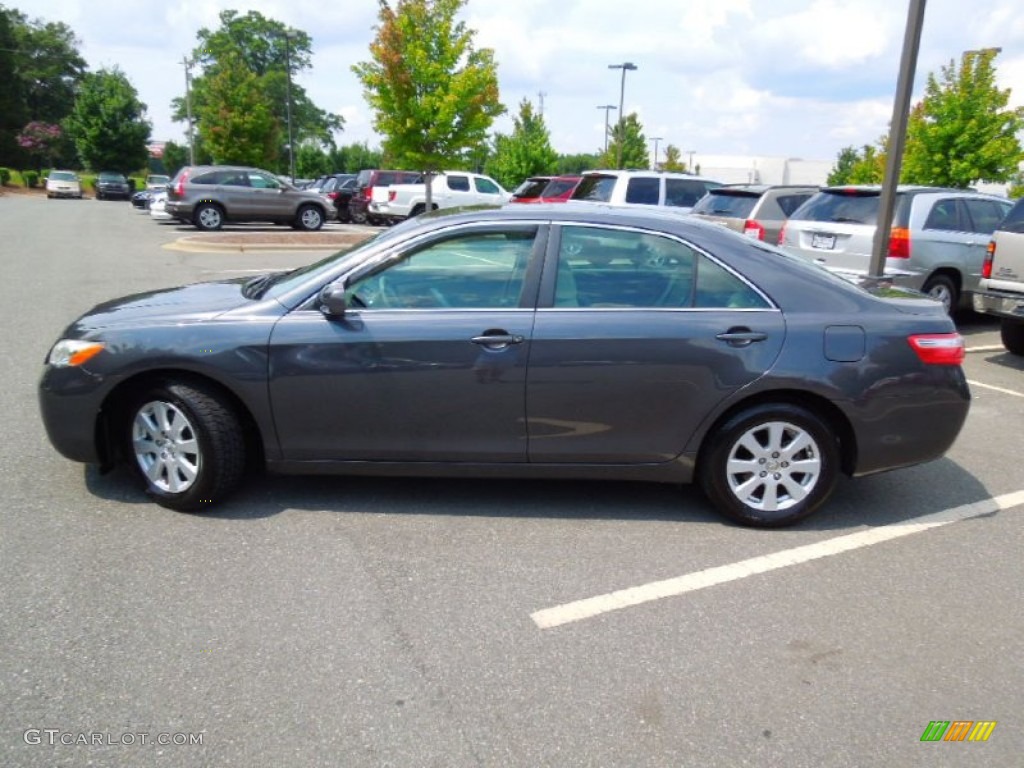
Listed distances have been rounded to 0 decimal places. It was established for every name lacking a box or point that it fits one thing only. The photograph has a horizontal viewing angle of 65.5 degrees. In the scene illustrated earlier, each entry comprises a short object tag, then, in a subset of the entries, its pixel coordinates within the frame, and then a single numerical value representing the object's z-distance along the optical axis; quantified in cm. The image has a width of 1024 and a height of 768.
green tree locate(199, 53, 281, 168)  3912
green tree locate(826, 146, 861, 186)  4961
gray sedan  393
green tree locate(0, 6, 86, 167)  6900
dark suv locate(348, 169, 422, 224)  2525
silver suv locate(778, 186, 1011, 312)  906
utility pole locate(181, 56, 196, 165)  5371
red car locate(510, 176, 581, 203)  1655
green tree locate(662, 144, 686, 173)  6825
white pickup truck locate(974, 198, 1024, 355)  777
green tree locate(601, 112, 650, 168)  5288
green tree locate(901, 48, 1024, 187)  1723
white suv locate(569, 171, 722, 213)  1459
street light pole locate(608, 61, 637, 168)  4062
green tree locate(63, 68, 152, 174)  5509
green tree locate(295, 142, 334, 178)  6006
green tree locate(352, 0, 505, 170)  2000
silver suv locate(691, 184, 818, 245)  1145
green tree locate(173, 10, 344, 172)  7694
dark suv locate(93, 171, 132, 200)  4600
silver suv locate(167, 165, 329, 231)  2211
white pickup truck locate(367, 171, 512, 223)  2364
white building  8275
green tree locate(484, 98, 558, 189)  3922
